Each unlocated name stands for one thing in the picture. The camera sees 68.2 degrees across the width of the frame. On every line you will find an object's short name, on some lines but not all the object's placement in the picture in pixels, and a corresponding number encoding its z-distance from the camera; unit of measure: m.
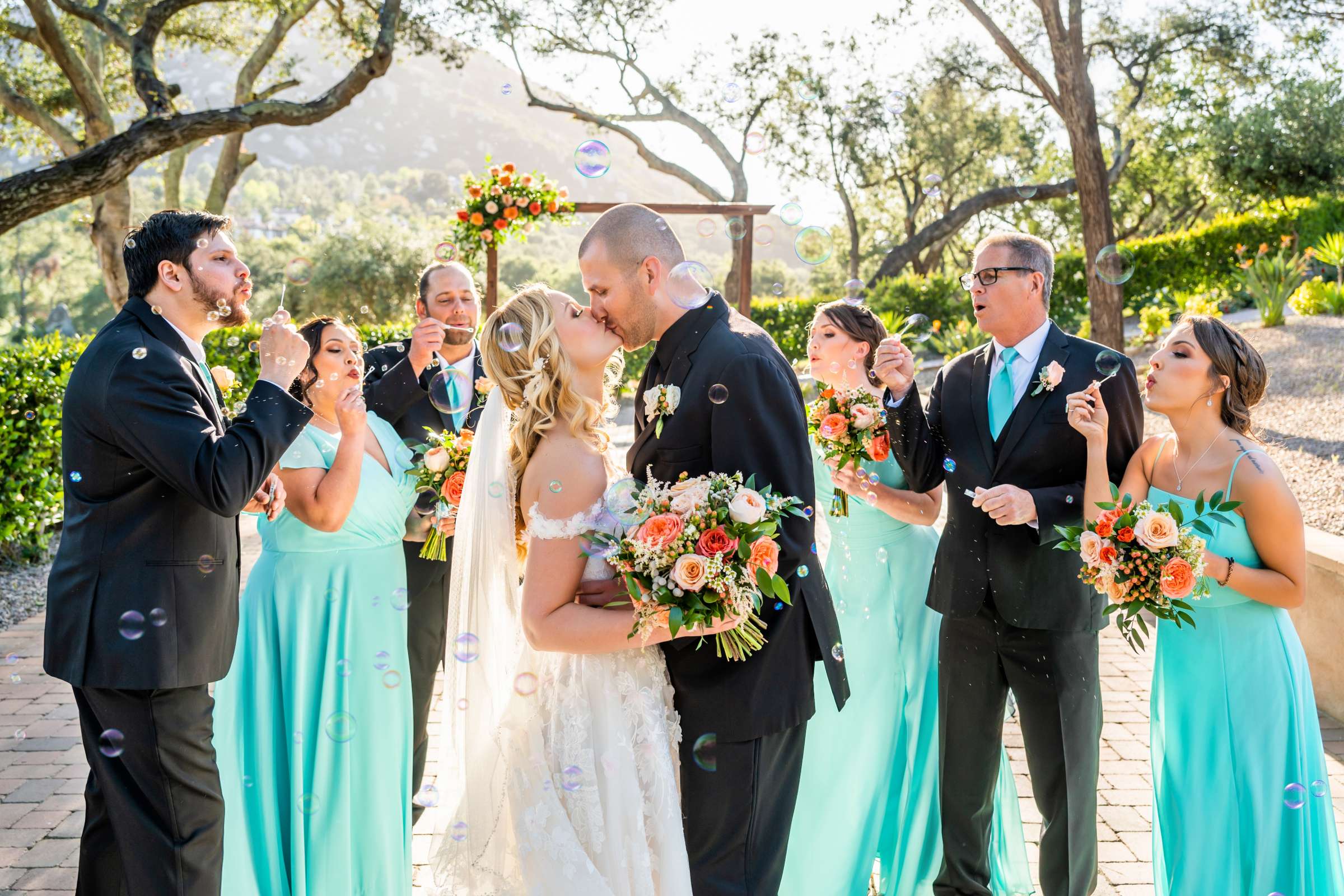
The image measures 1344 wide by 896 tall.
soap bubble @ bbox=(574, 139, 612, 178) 4.91
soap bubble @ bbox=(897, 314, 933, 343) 3.81
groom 2.58
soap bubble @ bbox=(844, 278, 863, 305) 4.37
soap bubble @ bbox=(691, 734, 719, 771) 2.61
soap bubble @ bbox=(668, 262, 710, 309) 2.72
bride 2.54
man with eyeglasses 3.39
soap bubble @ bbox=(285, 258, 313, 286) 4.37
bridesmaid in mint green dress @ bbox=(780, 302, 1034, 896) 3.75
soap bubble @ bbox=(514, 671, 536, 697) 2.71
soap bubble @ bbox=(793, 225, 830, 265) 4.55
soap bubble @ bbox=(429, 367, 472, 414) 4.51
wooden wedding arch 9.85
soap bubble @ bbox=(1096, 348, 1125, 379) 3.43
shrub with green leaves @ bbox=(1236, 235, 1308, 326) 12.40
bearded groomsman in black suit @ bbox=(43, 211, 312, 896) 2.73
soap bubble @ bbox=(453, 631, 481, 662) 2.90
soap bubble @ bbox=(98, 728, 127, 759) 2.80
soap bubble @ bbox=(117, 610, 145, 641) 2.74
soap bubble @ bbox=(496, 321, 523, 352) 2.76
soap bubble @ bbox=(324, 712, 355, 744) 3.54
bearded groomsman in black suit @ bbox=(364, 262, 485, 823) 4.45
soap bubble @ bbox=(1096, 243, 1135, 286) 4.98
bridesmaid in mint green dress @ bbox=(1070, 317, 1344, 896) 3.12
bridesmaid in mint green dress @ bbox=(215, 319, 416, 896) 3.46
